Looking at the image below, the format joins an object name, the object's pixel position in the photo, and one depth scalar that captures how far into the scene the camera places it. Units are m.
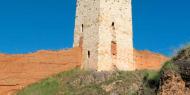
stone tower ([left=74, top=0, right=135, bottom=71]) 38.19
